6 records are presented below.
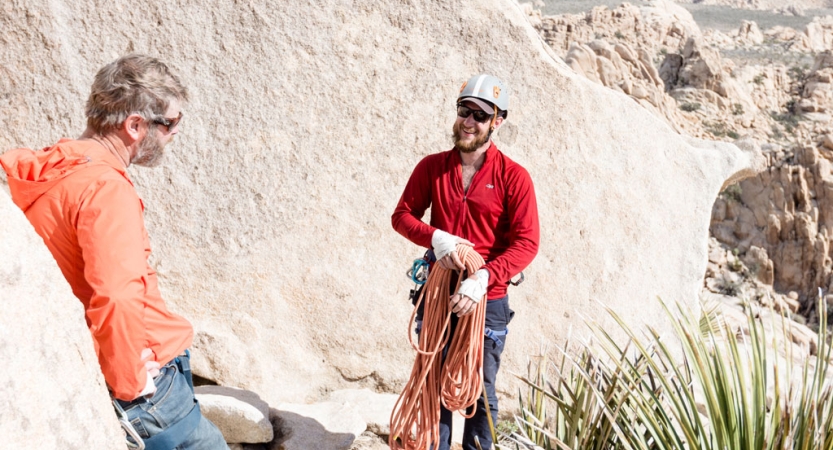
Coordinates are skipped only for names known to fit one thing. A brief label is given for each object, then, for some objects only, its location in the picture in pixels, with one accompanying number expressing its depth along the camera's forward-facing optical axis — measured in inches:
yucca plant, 81.1
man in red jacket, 100.7
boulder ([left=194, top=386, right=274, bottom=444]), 121.9
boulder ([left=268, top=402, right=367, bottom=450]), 124.2
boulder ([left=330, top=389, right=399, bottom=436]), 134.1
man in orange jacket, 59.5
